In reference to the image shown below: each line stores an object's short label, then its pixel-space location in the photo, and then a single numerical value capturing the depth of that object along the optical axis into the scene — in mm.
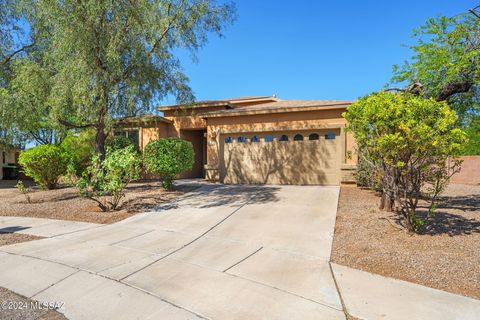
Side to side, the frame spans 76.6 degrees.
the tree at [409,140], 5543
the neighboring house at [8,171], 21844
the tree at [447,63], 7766
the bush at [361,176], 11070
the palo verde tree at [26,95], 10656
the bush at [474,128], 9300
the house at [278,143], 12758
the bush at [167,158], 11180
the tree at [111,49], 9852
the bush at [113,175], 8780
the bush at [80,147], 15117
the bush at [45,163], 13297
